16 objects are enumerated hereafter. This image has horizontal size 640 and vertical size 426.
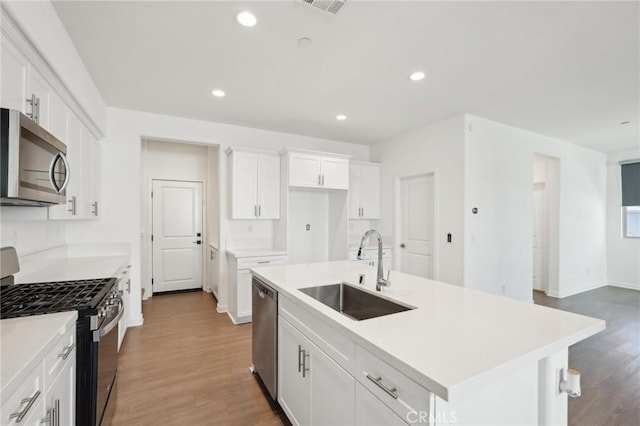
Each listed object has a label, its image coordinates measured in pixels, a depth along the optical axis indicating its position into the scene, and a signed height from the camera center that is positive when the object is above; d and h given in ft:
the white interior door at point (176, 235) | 17.11 -1.23
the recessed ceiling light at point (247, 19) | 6.37 +4.43
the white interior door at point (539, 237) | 18.40 -1.33
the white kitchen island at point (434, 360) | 3.06 -1.73
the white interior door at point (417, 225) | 14.34 -0.46
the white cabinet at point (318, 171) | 13.88 +2.25
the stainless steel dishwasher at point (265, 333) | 6.81 -3.03
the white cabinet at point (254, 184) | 13.24 +1.46
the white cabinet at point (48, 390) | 2.99 -2.12
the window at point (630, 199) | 18.76 +1.18
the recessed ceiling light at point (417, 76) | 8.98 +4.44
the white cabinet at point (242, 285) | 12.23 -2.99
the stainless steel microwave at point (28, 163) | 4.13 +0.85
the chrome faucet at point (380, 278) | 6.03 -1.32
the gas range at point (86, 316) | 4.75 -1.82
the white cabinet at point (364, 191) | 16.26 +1.44
